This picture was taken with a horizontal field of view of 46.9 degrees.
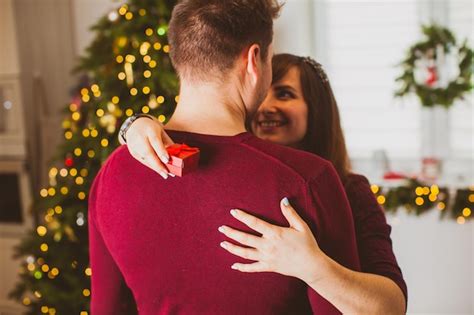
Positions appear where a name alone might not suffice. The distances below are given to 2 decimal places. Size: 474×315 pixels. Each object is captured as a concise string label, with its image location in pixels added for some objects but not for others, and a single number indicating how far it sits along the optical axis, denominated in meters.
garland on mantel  3.34
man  1.08
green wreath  3.34
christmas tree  3.01
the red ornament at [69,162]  3.19
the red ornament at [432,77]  3.48
